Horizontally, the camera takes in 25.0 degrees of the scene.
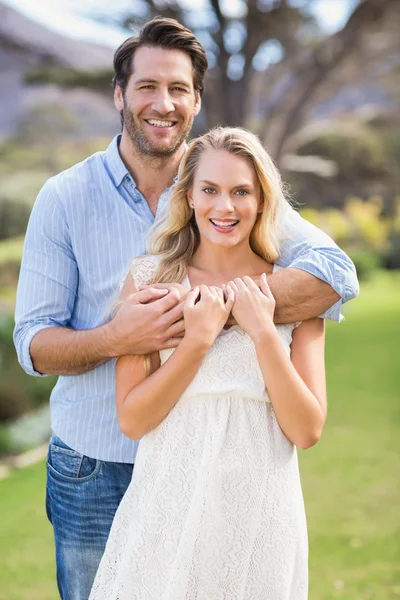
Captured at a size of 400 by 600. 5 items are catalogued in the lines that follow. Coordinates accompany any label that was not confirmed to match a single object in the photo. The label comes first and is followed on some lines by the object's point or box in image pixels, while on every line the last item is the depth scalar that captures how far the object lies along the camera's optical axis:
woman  1.91
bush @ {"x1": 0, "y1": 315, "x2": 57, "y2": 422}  6.42
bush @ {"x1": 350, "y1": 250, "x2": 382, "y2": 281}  12.57
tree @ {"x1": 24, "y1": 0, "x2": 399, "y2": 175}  8.49
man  2.16
